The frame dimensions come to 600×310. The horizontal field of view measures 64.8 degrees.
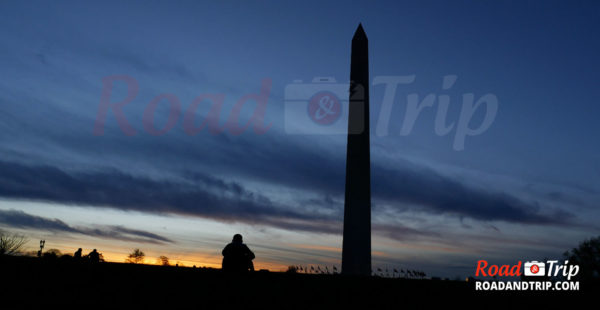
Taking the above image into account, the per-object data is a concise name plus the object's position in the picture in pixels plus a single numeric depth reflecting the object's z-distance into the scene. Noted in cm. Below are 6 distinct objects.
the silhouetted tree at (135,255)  6996
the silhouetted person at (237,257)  1407
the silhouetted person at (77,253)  2195
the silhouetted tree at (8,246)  4795
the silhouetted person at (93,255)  2083
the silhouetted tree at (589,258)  4809
